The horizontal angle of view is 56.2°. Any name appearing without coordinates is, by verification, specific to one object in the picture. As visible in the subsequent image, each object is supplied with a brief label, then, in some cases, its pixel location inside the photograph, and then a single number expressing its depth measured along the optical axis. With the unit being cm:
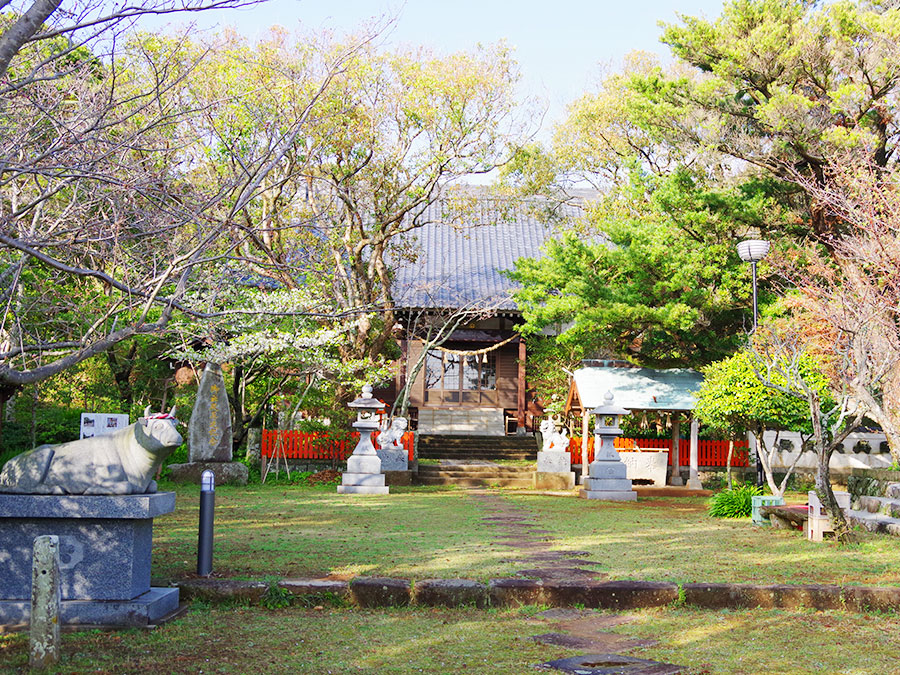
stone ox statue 586
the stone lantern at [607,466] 1720
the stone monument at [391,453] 1903
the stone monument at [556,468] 1908
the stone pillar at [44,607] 471
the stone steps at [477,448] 2456
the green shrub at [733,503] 1339
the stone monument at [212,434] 1789
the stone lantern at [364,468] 1697
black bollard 704
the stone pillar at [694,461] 1952
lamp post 1561
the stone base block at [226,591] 652
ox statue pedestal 576
